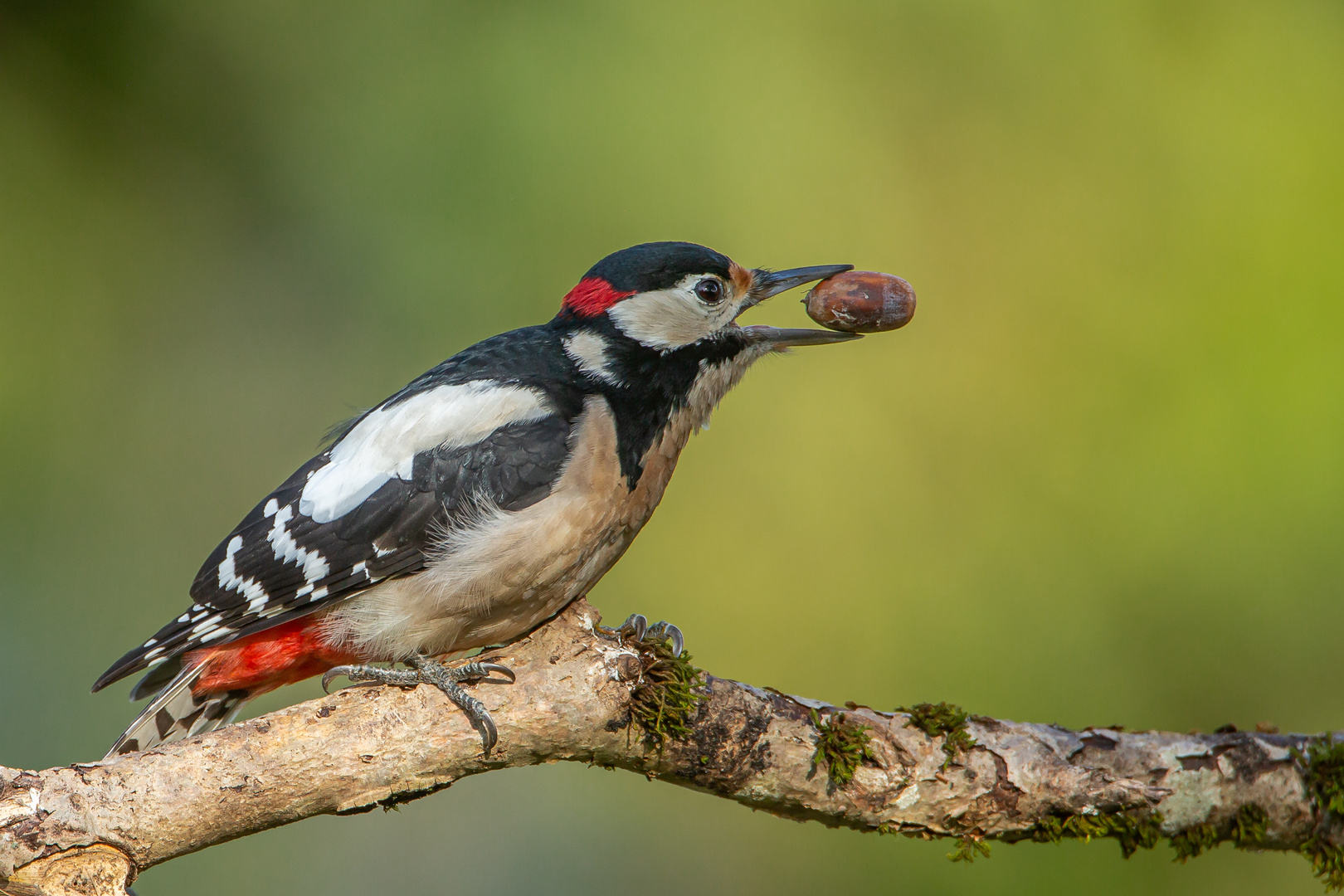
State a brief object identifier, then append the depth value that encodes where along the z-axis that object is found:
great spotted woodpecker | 5.58
